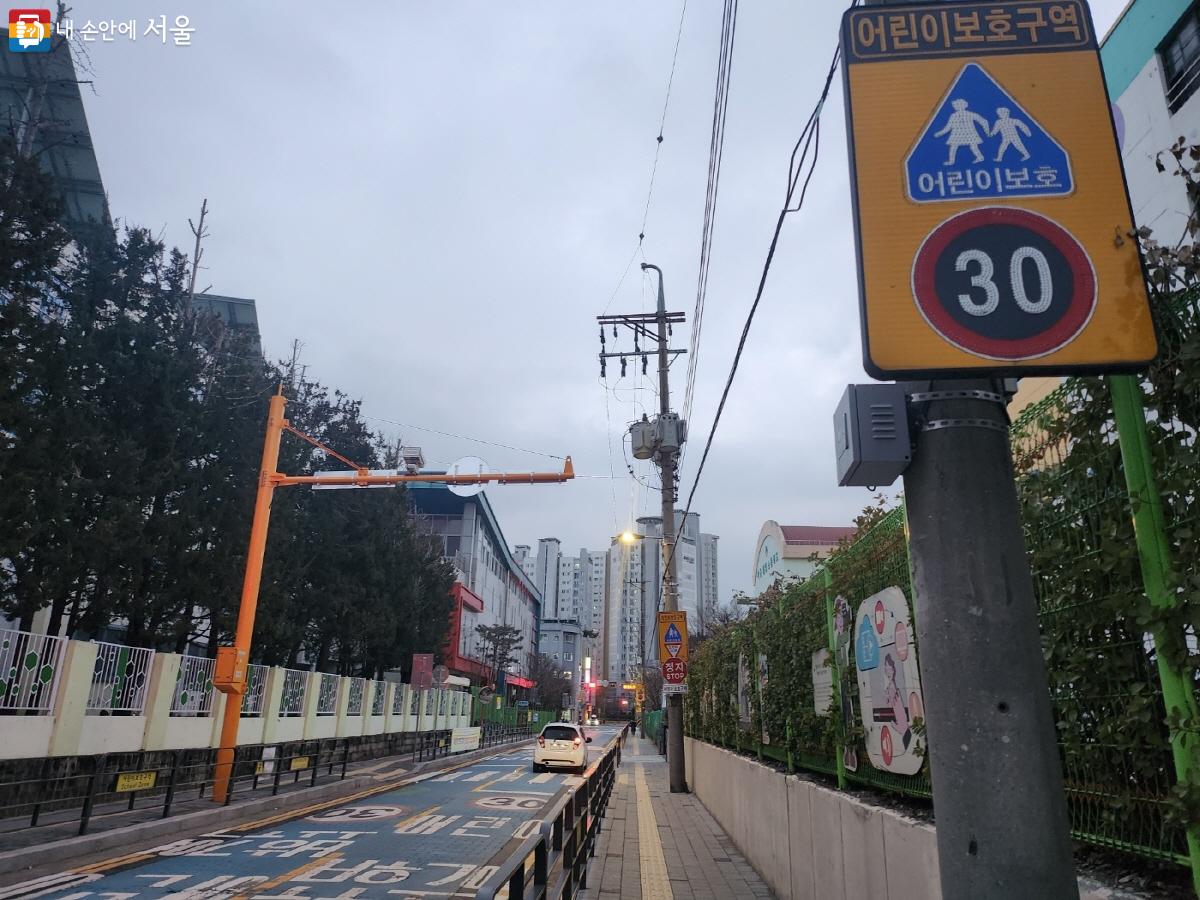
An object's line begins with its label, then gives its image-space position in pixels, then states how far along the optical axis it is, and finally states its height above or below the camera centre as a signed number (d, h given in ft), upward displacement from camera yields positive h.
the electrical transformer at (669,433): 67.46 +21.41
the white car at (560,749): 80.89 -6.28
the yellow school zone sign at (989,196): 8.38 +5.57
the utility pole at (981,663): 7.13 +0.31
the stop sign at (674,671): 62.39 +1.43
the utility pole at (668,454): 65.46 +19.97
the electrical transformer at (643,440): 68.59 +21.14
